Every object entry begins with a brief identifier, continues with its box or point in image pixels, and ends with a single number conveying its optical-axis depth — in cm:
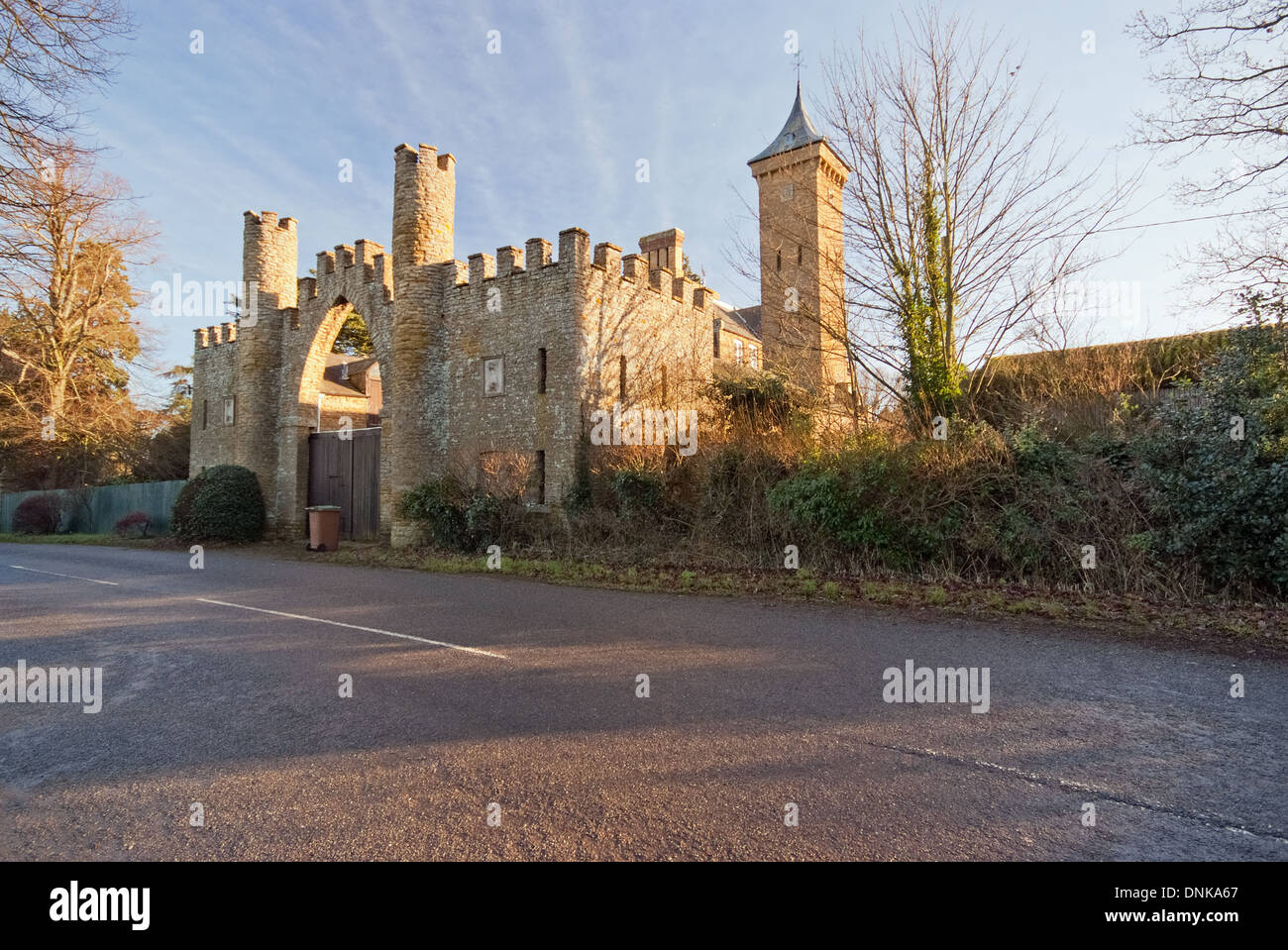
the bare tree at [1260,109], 1070
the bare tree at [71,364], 2970
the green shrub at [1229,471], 848
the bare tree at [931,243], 1373
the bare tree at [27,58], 693
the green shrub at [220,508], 2123
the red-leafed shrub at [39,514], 3003
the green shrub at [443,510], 1705
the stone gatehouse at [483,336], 1619
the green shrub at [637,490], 1517
